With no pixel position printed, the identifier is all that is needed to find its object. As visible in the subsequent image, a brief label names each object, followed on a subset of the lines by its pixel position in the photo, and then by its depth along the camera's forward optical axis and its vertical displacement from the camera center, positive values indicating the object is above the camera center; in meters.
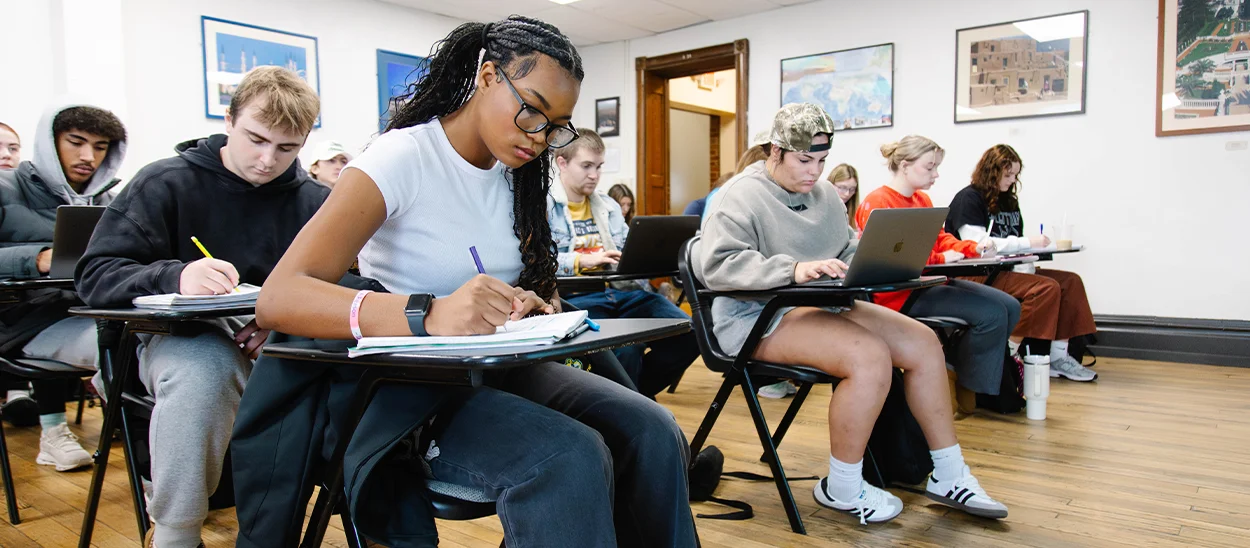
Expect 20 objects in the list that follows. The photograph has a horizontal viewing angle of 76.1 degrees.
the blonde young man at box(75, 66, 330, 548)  1.42 -0.07
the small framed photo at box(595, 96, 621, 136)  7.66 +0.97
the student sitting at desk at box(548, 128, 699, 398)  2.91 -0.13
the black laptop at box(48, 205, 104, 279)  1.99 -0.04
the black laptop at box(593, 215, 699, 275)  2.65 -0.09
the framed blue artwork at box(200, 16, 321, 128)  5.32 +1.15
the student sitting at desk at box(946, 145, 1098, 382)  3.72 -0.30
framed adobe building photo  5.20 +0.99
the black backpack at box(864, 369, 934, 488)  2.27 -0.66
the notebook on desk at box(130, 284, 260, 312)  1.42 -0.15
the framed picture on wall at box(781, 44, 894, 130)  5.99 +1.02
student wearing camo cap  1.99 -0.28
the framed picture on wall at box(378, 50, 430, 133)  6.39 +1.21
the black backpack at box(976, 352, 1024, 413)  3.33 -0.76
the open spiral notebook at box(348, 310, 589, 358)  0.92 -0.14
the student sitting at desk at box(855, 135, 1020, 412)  2.91 -0.33
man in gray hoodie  2.35 +0.09
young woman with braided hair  0.98 -0.08
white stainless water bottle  3.18 -0.68
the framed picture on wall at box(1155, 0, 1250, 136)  4.69 +0.87
